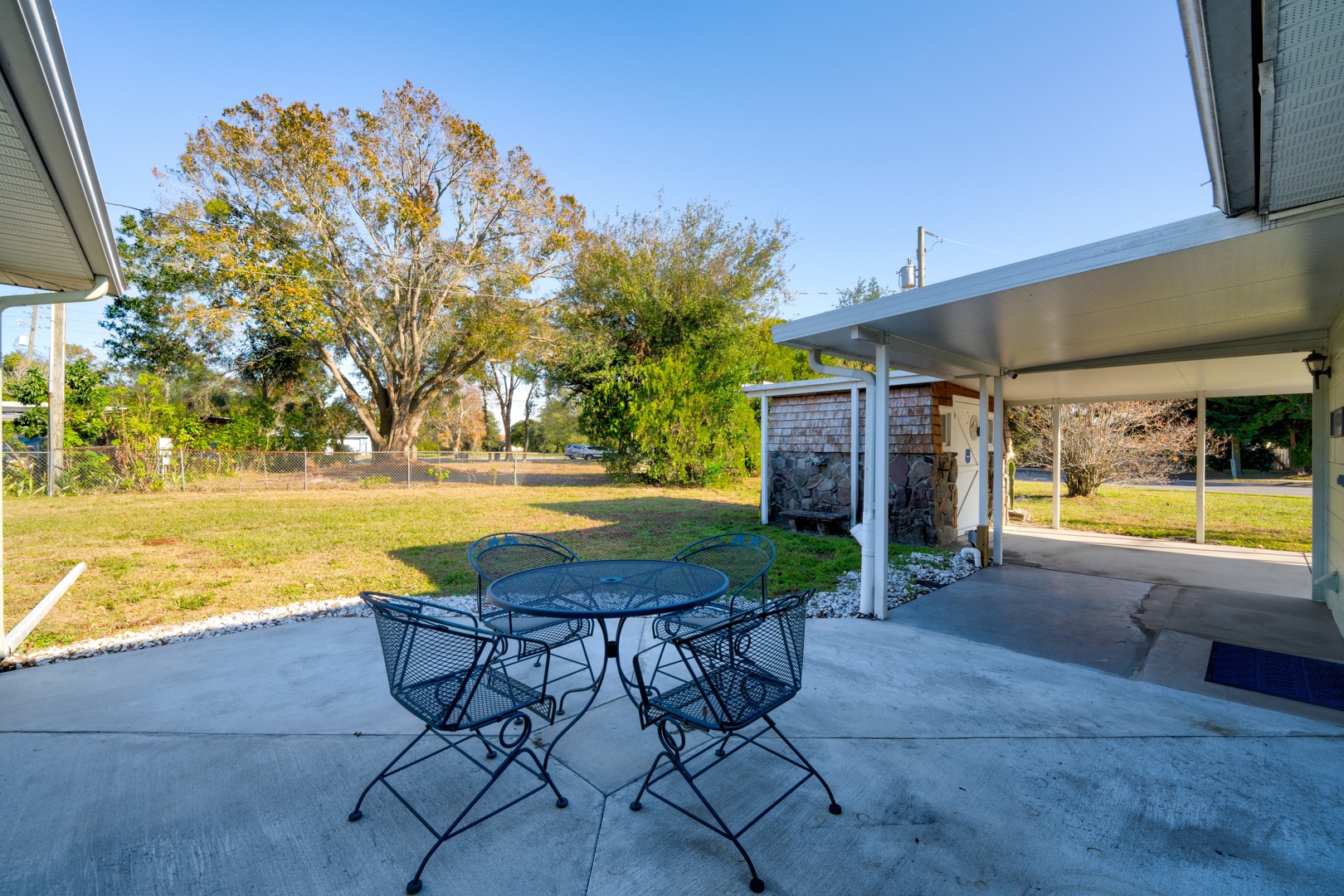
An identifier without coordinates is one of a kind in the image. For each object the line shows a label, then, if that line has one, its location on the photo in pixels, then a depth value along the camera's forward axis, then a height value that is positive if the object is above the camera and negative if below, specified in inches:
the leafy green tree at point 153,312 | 585.6 +140.7
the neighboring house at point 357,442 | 1162.8 +4.7
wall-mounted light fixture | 184.7 +30.4
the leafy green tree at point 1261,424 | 746.2 +43.9
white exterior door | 293.9 +1.2
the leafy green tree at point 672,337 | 548.1 +121.2
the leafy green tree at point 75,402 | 509.0 +37.0
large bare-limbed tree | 585.3 +234.4
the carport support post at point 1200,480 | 295.9 -12.0
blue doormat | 119.3 -48.5
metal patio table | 85.6 -24.5
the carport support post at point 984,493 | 238.2 -16.8
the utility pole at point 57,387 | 439.8 +41.0
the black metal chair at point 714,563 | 114.9 -27.8
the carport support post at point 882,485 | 167.0 -9.6
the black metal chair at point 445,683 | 68.9 -32.7
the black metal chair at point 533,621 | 106.4 -33.8
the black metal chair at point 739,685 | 71.1 -32.6
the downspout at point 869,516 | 171.5 -19.2
